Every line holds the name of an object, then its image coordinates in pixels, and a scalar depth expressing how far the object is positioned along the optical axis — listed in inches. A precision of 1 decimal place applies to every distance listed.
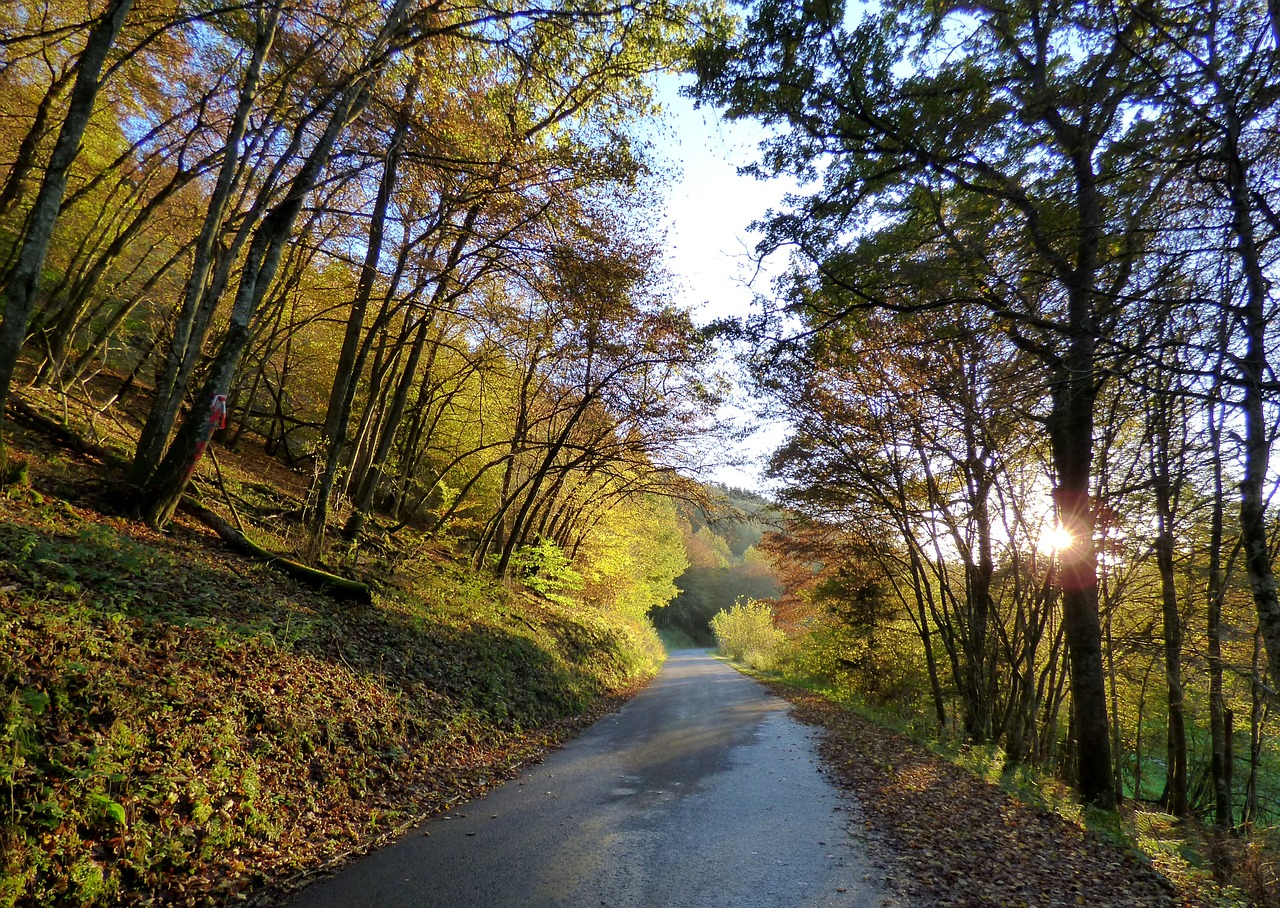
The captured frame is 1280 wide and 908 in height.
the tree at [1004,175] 197.8
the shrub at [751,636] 1173.1
